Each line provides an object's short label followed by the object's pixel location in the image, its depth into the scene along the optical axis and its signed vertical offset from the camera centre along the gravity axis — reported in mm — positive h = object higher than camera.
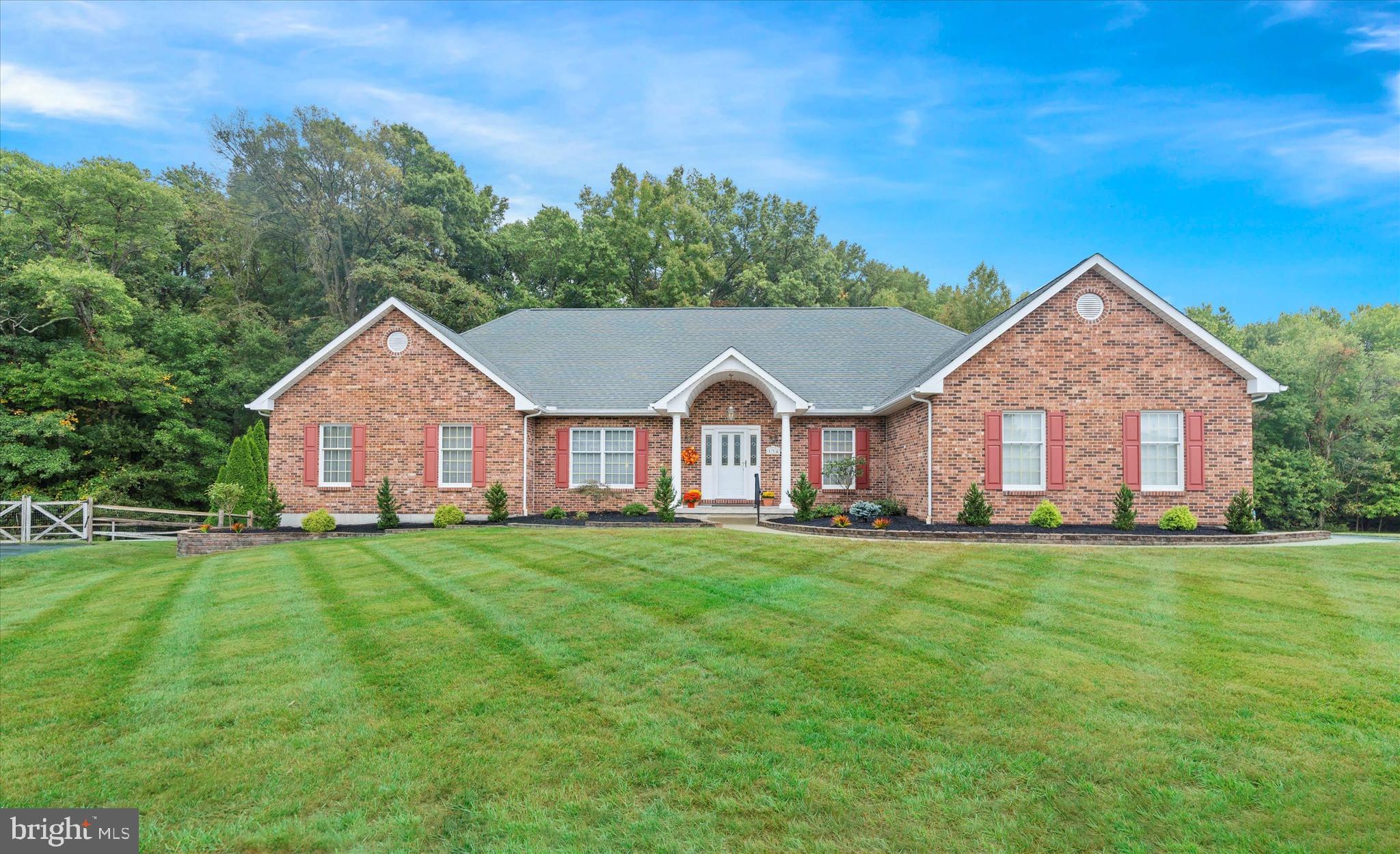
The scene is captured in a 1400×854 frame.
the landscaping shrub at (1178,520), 14594 -1934
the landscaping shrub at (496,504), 17312 -1880
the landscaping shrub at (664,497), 17078 -1709
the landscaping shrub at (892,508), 16766 -1942
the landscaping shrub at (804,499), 16734 -1709
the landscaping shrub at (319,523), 16891 -2277
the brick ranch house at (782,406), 15688 +606
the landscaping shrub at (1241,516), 14188 -1831
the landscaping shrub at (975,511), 15023 -1788
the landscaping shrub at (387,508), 17188 -1987
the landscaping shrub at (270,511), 17484 -2080
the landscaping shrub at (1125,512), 14766 -1789
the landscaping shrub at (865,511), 16375 -1955
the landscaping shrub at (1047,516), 14953 -1895
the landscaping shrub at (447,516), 17203 -2175
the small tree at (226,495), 18062 -1727
